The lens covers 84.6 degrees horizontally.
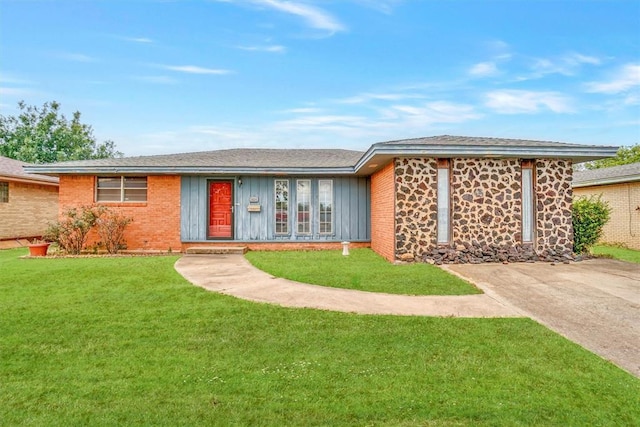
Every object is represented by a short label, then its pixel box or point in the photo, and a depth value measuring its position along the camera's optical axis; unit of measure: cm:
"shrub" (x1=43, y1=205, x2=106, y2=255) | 1010
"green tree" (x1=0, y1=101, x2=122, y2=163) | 2734
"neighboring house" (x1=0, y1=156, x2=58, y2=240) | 1319
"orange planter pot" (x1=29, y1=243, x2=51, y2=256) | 970
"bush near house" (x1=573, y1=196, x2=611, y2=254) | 938
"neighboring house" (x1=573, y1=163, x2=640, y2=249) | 1193
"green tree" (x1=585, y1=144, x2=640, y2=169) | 2859
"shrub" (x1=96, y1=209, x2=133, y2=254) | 1050
